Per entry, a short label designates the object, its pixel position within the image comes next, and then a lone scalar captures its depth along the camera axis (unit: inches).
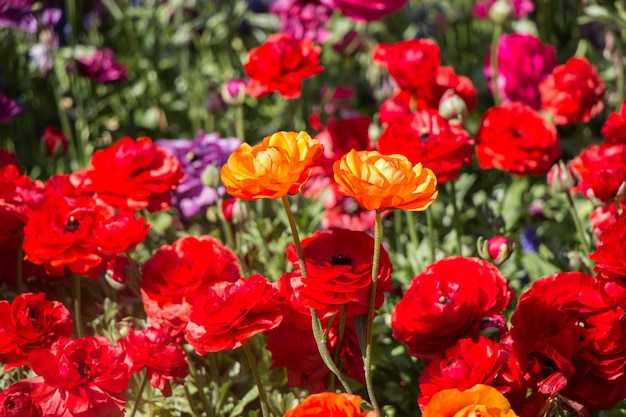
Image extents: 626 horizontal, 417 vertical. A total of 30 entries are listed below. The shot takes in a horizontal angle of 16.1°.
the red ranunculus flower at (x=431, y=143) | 67.8
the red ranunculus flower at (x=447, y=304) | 62.1
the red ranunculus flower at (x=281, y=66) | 73.5
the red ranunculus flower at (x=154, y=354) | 62.5
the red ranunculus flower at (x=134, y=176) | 68.2
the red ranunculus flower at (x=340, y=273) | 59.7
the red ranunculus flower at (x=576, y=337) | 61.6
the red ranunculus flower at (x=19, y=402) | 60.6
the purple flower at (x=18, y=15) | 85.0
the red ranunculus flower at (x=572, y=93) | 74.9
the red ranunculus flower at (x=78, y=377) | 61.3
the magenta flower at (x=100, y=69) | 89.6
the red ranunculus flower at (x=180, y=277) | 65.1
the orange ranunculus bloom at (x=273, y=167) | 59.2
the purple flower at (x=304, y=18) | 87.1
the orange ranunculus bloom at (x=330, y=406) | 57.3
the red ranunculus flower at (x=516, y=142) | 70.7
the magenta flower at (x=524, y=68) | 81.3
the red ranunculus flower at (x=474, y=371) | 60.3
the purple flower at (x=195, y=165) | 75.6
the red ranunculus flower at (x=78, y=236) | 64.7
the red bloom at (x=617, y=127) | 68.9
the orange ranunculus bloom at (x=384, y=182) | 58.7
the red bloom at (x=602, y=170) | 66.3
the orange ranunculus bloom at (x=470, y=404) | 57.6
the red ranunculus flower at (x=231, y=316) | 60.5
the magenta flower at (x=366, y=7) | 82.1
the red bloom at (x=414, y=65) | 73.4
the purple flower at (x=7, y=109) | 83.0
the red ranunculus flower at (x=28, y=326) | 62.9
